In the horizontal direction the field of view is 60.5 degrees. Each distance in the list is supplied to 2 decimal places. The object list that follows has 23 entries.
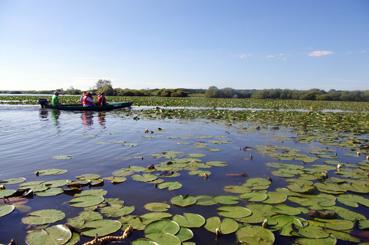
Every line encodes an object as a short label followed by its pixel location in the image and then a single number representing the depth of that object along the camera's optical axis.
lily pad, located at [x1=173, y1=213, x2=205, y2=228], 3.30
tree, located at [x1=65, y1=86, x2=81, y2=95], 75.40
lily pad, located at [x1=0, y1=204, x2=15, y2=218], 3.59
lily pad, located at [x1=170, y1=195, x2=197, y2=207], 3.96
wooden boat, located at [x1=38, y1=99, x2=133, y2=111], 19.06
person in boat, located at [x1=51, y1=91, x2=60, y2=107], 19.82
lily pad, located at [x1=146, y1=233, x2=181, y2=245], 2.87
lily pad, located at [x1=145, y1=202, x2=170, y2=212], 3.76
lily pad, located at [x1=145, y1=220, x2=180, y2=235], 3.11
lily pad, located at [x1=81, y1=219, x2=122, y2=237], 3.12
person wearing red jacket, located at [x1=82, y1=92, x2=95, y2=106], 20.08
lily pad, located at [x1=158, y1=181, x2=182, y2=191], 4.61
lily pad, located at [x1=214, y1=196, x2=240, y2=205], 4.00
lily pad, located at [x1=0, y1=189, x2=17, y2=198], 4.10
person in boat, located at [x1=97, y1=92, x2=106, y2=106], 19.97
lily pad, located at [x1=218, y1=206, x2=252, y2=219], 3.56
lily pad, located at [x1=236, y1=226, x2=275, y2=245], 2.99
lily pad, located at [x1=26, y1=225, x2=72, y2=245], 2.91
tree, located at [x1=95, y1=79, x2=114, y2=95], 57.14
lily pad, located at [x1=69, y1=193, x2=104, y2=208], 3.88
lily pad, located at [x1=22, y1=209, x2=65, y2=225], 3.38
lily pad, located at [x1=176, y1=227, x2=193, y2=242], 3.00
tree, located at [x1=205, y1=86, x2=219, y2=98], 56.35
